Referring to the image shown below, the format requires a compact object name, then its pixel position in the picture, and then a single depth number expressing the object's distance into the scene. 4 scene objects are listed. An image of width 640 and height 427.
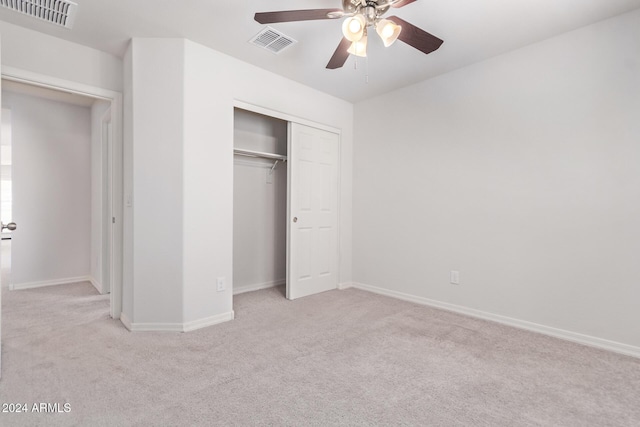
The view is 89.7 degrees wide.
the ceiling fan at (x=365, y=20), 1.91
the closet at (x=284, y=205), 3.76
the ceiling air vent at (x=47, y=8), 2.26
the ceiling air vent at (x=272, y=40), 2.68
